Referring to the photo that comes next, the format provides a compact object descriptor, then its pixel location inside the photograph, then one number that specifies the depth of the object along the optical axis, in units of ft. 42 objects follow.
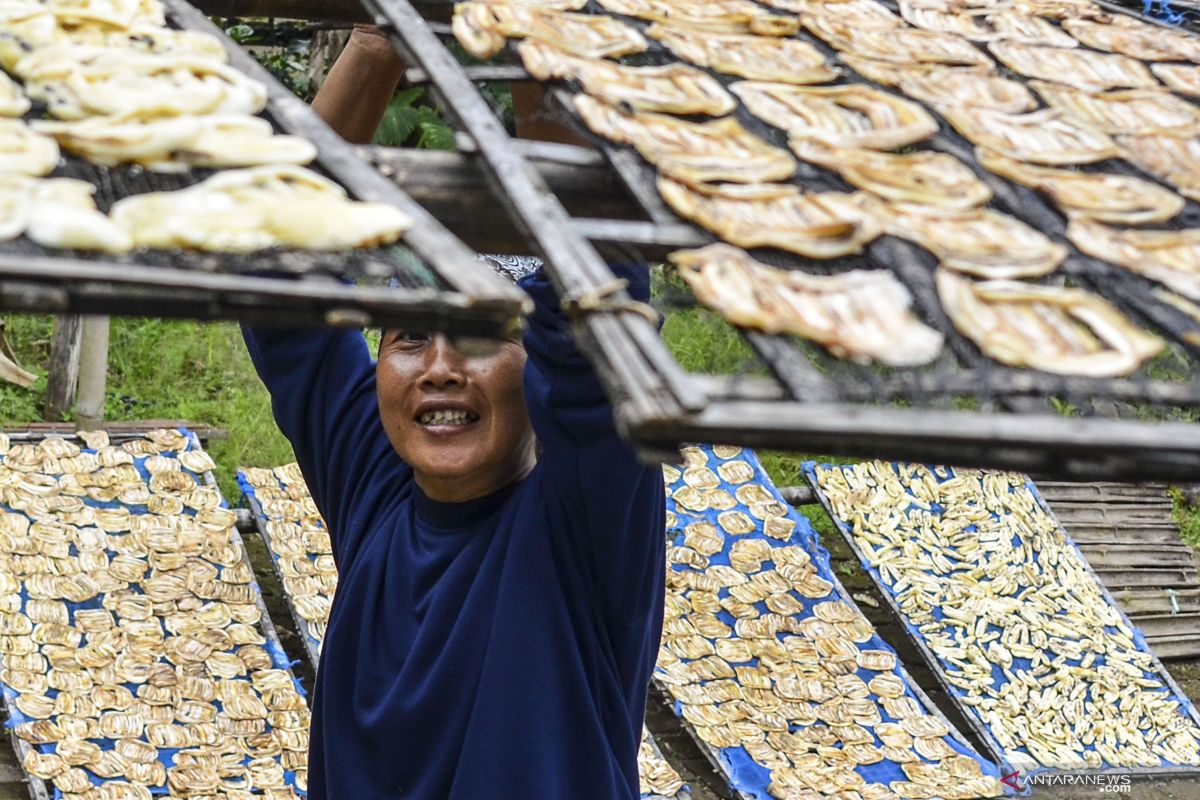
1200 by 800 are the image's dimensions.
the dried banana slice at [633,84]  11.22
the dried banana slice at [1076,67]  11.93
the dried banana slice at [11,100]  10.74
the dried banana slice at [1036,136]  11.30
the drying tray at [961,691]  18.77
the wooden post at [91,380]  20.57
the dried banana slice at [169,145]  10.64
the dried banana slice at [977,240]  10.66
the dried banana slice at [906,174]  10.93
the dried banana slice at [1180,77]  11.94
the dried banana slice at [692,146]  10.90
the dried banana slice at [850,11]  12.17
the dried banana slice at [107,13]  11.21
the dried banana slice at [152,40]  11.14
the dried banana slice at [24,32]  11.02
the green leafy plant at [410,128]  29.74
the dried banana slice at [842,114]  11.24
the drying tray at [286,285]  10.00
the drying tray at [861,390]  9.99
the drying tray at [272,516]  18.51
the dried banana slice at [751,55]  11.62
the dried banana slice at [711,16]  11.96
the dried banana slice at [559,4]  11.78
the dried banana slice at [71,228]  10.24
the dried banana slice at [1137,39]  12.20
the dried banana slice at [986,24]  12.24
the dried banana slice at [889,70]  11.71
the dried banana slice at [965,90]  11.59
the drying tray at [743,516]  18.63
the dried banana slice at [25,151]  10.48
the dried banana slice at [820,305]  10.31
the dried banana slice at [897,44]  11.92
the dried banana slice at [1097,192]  11.00
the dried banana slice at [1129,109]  11.57
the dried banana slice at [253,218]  10.30
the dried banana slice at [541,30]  11.42
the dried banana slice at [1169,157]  11.24
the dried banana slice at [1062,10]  12.52
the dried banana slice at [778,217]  10.64
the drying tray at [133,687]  15.41
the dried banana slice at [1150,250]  10.72
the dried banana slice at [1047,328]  10.35
